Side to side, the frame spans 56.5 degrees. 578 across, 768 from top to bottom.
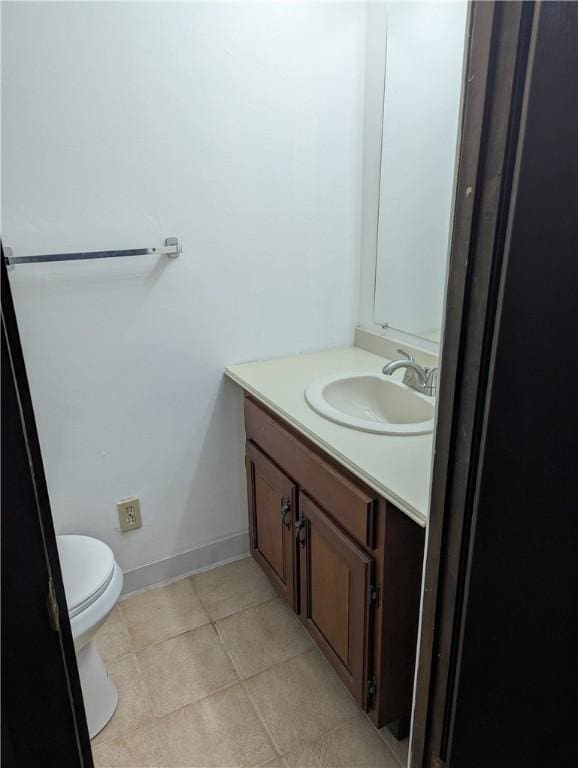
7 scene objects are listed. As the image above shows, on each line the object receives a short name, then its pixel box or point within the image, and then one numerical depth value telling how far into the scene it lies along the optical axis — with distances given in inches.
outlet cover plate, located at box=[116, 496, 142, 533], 72.3
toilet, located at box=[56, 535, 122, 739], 53.1
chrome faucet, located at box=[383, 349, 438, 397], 59.5
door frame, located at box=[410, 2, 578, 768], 23.1
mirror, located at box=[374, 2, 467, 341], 61.1
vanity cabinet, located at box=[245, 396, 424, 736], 47.6
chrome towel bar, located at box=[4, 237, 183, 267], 57.1
